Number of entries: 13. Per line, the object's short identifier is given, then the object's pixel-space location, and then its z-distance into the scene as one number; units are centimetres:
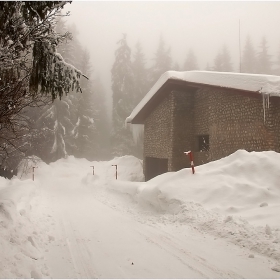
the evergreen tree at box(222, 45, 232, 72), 3616
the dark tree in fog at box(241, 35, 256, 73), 3697
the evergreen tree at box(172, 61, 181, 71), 3619
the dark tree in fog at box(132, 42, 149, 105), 3556
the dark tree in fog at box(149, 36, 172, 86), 3623
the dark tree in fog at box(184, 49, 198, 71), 3753
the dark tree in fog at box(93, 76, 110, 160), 3741
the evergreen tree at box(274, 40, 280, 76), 3516
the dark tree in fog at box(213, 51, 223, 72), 3581
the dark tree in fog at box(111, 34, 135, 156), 3138
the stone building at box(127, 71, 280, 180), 906
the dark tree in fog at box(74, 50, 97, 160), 2950
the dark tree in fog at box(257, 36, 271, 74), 3553
